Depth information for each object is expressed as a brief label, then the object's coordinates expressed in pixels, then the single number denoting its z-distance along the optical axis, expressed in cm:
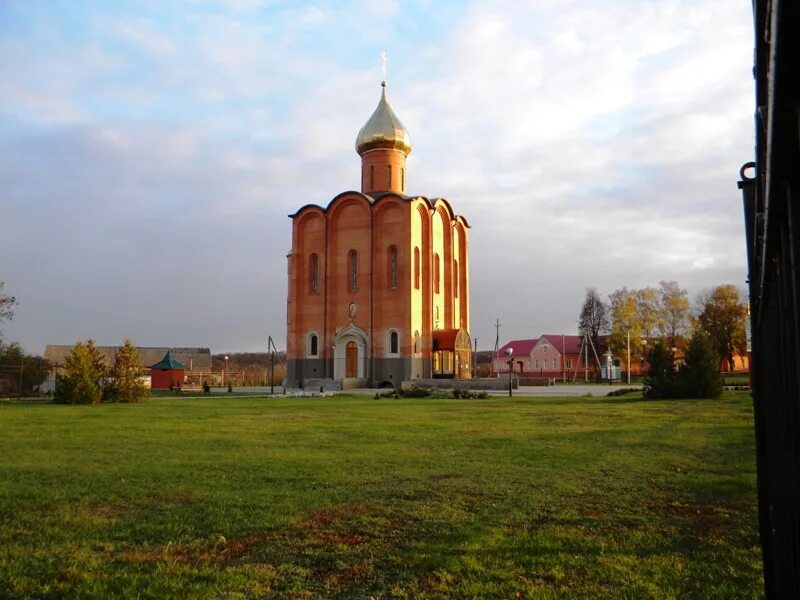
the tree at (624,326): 5350
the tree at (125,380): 2561
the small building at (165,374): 4572
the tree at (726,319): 5175
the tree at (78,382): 2438
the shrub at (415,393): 2850
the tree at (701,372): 2312
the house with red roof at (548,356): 6662
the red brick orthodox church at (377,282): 3800
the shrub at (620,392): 2796
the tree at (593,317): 6353
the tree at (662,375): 2362
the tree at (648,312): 5419
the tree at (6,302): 3219
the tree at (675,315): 5416
